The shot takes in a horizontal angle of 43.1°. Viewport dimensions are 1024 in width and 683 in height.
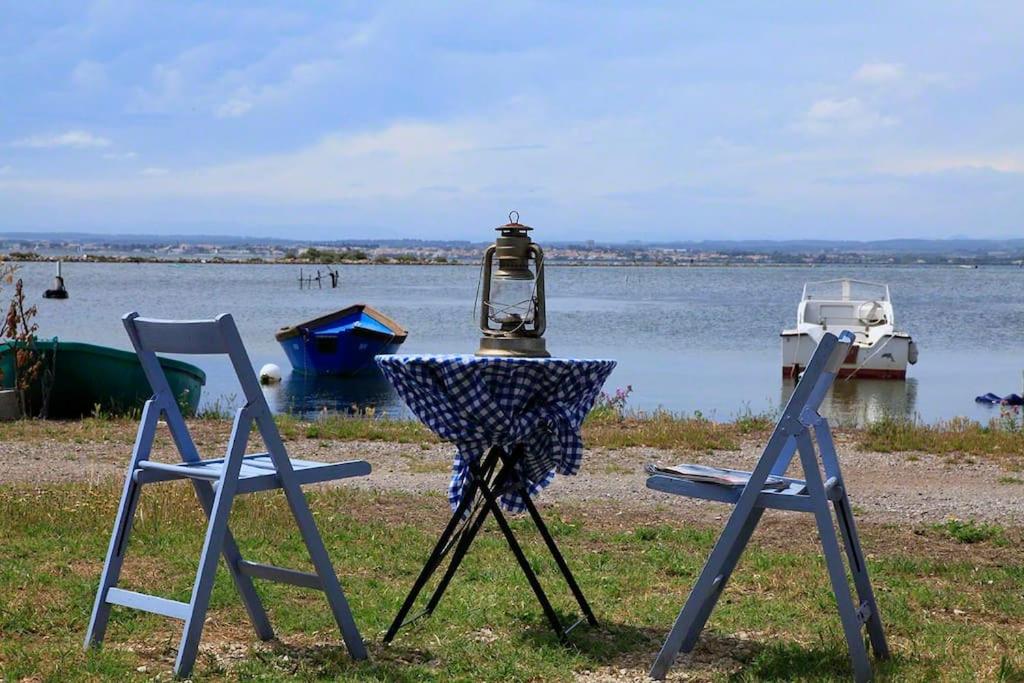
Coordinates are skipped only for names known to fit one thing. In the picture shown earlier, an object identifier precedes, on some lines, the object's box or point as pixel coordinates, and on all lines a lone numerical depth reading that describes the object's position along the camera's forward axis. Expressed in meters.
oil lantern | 5.77
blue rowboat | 30.58
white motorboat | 29.88
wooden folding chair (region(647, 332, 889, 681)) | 4.64
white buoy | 29.73
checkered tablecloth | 5.05
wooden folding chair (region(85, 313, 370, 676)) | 4.56
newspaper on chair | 4.89
